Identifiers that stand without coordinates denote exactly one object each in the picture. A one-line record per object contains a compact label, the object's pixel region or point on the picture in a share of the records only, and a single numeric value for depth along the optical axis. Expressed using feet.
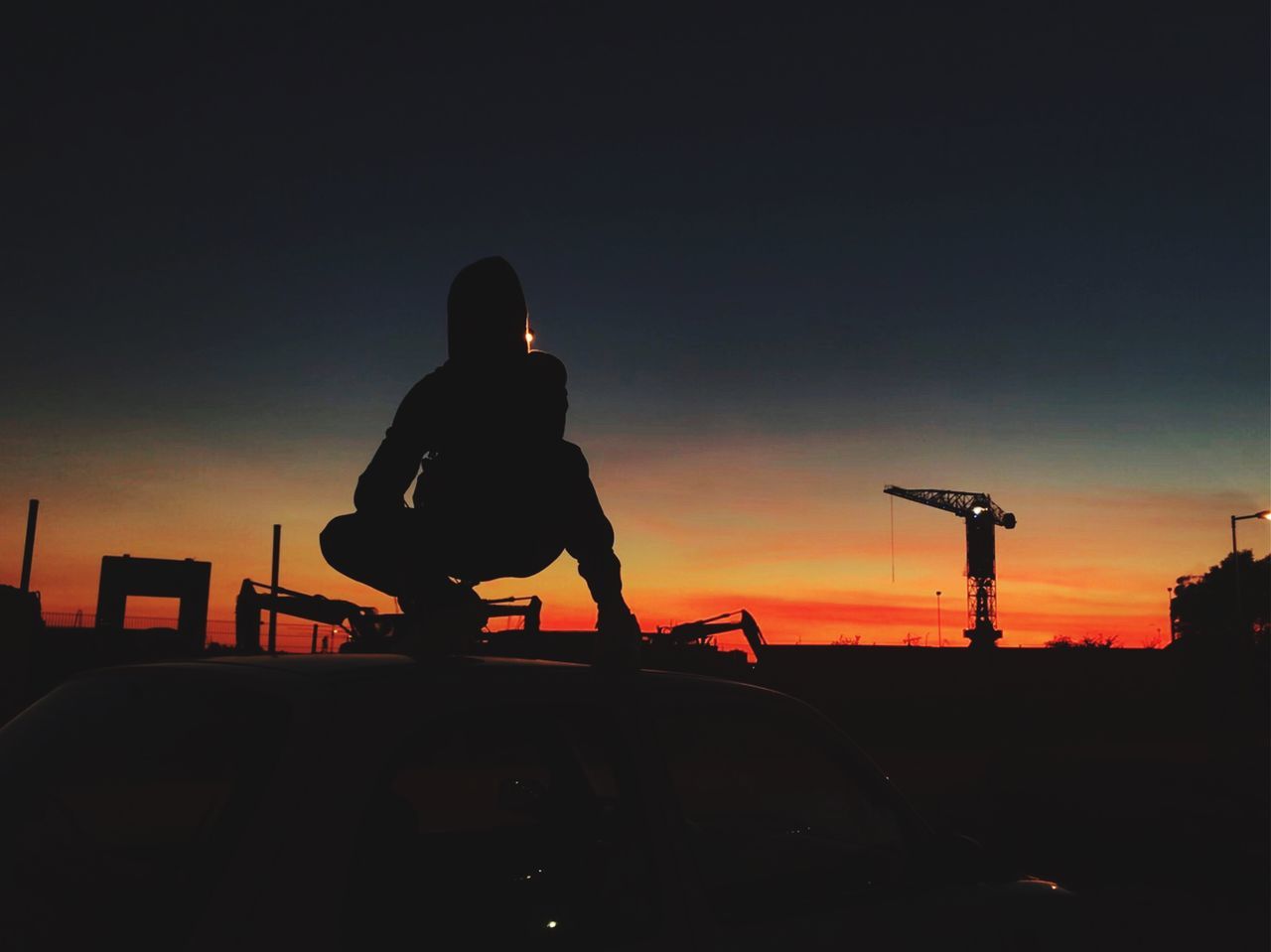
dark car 6.17
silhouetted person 10.50
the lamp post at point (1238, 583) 151.84
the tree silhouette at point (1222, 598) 310.45
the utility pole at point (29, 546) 80.07
